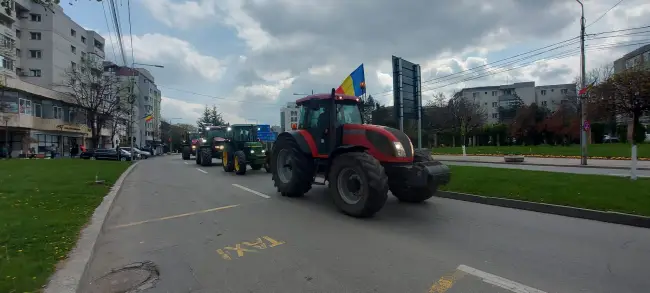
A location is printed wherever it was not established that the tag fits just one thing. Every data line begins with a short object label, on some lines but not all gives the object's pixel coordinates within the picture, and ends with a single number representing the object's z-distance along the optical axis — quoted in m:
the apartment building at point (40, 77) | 39.06
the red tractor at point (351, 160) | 6.76
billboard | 15.35
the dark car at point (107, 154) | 34.28
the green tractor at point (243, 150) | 16.31
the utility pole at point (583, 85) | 19.94
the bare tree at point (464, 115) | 53.56
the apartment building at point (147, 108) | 86.41
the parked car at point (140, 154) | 42.03
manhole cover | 3.96
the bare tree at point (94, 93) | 46.09
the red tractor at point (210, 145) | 22.17
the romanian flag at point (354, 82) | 13.47
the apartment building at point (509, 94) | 88.83
